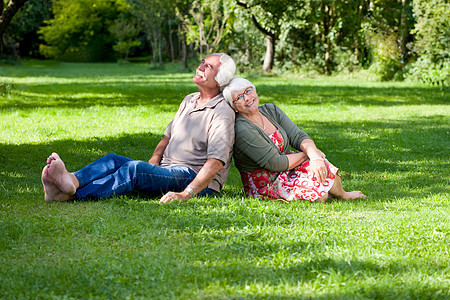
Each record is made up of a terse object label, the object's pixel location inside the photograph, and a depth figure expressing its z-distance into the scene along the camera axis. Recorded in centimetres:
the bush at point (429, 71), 1825
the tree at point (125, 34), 4697
